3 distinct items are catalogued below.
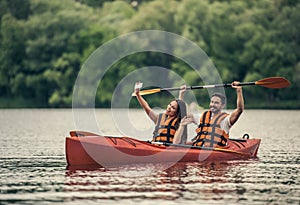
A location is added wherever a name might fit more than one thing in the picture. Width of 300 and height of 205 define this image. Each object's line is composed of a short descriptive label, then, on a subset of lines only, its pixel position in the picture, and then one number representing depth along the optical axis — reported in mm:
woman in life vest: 20828
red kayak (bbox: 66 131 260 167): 19578
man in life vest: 21125
